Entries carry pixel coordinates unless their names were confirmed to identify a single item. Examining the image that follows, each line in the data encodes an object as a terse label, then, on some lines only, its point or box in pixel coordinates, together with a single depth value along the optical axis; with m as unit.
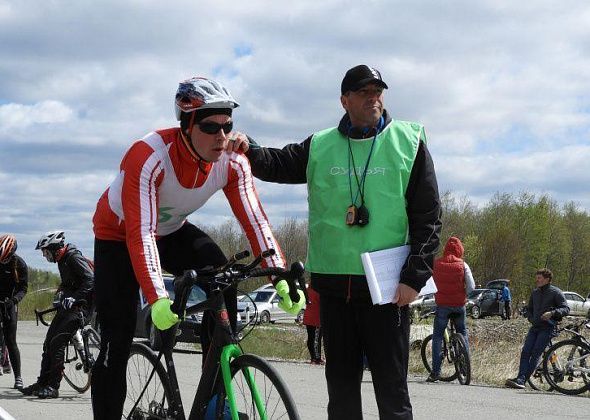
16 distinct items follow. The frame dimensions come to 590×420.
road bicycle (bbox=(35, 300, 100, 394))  11.23
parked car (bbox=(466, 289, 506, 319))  51.78
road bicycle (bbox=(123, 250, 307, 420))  4.42
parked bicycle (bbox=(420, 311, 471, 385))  14.27
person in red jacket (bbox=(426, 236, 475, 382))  14.54
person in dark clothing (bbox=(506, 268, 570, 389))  14.10
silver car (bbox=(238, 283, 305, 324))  41.97
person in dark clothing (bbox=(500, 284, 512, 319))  51.32
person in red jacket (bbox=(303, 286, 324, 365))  17.38
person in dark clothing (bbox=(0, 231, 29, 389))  12.48
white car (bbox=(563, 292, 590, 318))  54.47
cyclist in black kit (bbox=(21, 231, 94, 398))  10.97
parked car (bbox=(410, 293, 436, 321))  52.17
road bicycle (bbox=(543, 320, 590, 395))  13.80
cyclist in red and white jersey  4.74
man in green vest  4.95
